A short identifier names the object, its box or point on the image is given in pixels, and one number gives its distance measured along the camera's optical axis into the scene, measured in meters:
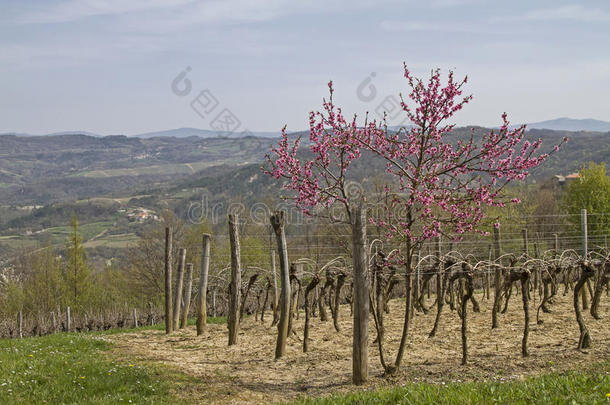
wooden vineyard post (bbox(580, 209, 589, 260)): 16.02
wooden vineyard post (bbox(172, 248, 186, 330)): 12.56
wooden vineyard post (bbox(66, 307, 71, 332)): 17.44
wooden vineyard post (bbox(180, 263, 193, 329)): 12.93
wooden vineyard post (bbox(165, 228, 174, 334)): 12.20
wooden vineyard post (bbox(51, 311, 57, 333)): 18.55
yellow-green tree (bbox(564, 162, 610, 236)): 36.72
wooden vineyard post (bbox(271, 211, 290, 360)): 8.84
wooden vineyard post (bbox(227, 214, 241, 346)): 10.05
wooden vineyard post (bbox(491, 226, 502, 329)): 9.63
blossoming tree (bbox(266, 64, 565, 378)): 7.10
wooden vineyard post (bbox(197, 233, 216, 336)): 11.62
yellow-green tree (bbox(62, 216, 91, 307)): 37.75
